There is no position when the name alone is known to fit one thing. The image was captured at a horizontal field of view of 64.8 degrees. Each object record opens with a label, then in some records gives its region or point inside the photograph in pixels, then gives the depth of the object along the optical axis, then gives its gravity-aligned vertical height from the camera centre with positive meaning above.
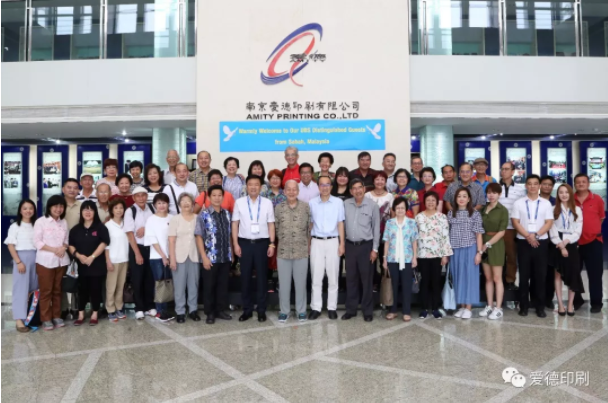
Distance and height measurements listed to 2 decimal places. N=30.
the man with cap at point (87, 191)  5.44 +0.31
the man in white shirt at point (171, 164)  6.04 +0.67
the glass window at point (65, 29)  8.59 +3.42
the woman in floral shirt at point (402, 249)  4.93 -0.36
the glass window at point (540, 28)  8.38 +3.28
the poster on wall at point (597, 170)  11.07 +0.97
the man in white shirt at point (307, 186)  5.62 +0.34
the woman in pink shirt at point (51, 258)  4.75 -0.40
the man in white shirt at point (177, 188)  5.39 +0.33
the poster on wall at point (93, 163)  11.37 +1.30
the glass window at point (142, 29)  8.48 +3.38
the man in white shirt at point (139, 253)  5.05 -0.38
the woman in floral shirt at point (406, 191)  5.34 +0.26
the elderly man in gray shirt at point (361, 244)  4.97 -0.31
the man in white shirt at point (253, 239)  4.97 -0.24
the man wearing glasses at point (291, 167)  5.92 +0.61
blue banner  7.98 +1.34
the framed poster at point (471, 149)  10.82 +1.45
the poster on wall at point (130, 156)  11.07 +1.41
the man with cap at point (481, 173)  5.69 +0.48
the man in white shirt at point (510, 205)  5.35 +0.09
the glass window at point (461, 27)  8.34 +3.29
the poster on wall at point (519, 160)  10.97 +1.20
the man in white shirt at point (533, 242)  5.03 -0.31
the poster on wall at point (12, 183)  11.87 +0.88
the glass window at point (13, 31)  8.69 +3.45
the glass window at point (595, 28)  8.46 +3.30
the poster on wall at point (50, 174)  11.68 +1.08
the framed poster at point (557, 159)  11.01 +1.22
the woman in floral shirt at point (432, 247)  5.00 -0.35
